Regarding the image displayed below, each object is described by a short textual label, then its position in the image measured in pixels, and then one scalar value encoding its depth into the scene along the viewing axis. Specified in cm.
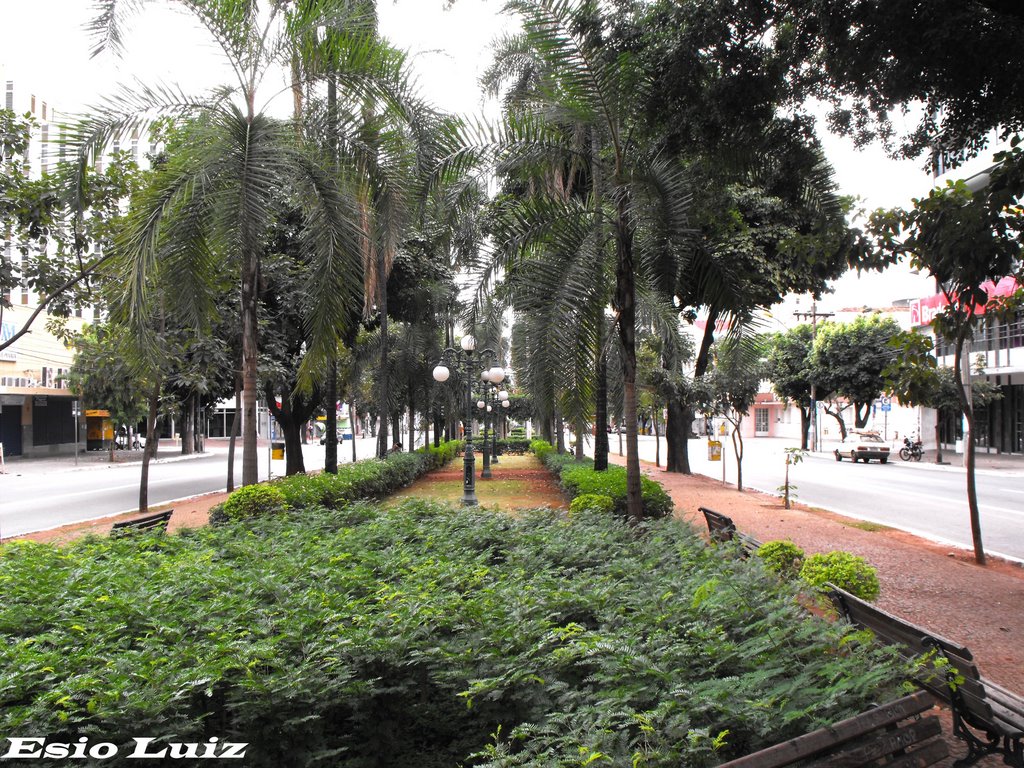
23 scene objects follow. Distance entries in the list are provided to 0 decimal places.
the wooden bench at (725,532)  654
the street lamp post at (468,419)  1436
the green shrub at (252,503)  951
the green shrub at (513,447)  4609
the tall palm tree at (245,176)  891
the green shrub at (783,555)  606
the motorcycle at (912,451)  3406
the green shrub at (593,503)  969
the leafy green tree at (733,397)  1862
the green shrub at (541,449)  2962
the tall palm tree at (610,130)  781
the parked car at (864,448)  3309
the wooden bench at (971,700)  335
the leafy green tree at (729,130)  725
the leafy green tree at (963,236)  546
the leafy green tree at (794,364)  4716
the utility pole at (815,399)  4469
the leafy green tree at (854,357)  4119
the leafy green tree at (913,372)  893
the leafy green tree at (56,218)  941
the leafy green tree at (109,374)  965
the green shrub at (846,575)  557
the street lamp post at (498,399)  3519
